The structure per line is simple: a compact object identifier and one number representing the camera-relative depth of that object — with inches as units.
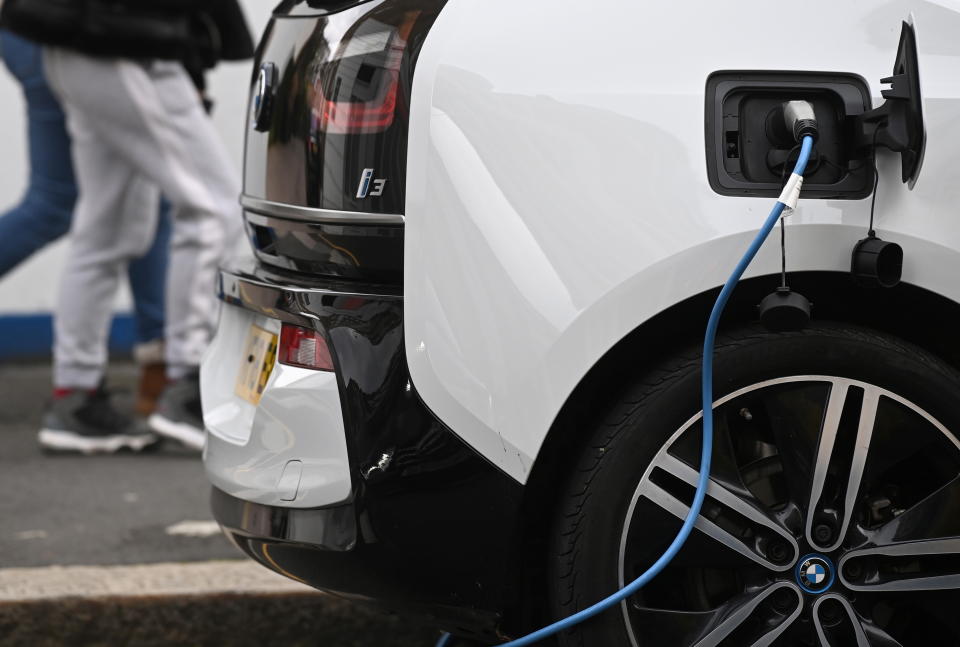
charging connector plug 188.0
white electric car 189.1
